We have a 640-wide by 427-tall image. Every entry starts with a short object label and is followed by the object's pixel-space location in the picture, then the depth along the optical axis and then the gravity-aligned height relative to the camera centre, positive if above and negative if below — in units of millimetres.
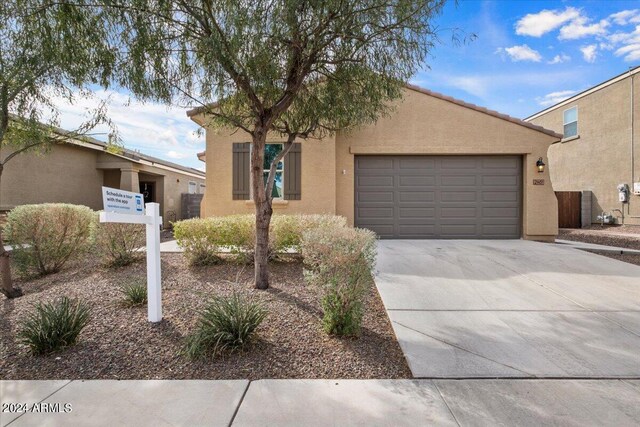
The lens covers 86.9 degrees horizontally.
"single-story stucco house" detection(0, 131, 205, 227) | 10828 +1073
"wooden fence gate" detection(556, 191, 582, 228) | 15664 -285
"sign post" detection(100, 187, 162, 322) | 3684 -316
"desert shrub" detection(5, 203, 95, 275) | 6574 -640
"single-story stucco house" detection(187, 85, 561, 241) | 9602 +852
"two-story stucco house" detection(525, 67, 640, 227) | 13864 +2583
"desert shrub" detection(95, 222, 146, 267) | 6578 -729
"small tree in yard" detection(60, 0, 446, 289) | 3879 +1947
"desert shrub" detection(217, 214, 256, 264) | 6441 -653
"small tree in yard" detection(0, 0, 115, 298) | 3898 +1810
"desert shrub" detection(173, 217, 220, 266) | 6492 -706
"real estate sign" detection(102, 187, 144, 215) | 3426 +26
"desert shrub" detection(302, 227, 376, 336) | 3586 -821
